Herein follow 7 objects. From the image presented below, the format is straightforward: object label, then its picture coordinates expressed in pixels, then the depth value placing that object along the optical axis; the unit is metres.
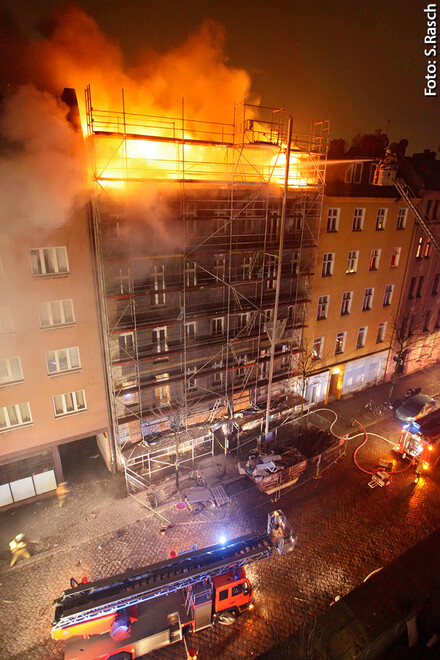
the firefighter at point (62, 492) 15.23
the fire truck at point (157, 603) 9.45
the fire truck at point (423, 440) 16.77
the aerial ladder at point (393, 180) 20.17
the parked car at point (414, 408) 20.55
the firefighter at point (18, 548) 12.90
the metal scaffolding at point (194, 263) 13.64
